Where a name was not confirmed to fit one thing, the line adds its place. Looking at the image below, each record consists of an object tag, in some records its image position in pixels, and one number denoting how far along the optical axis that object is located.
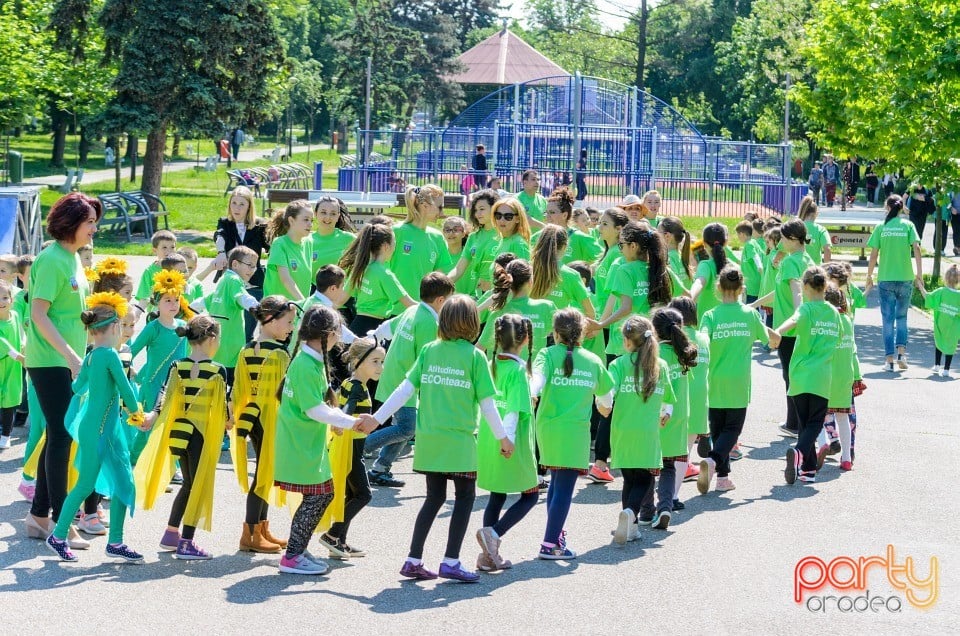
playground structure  30.83
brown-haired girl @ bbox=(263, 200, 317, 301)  10.42
